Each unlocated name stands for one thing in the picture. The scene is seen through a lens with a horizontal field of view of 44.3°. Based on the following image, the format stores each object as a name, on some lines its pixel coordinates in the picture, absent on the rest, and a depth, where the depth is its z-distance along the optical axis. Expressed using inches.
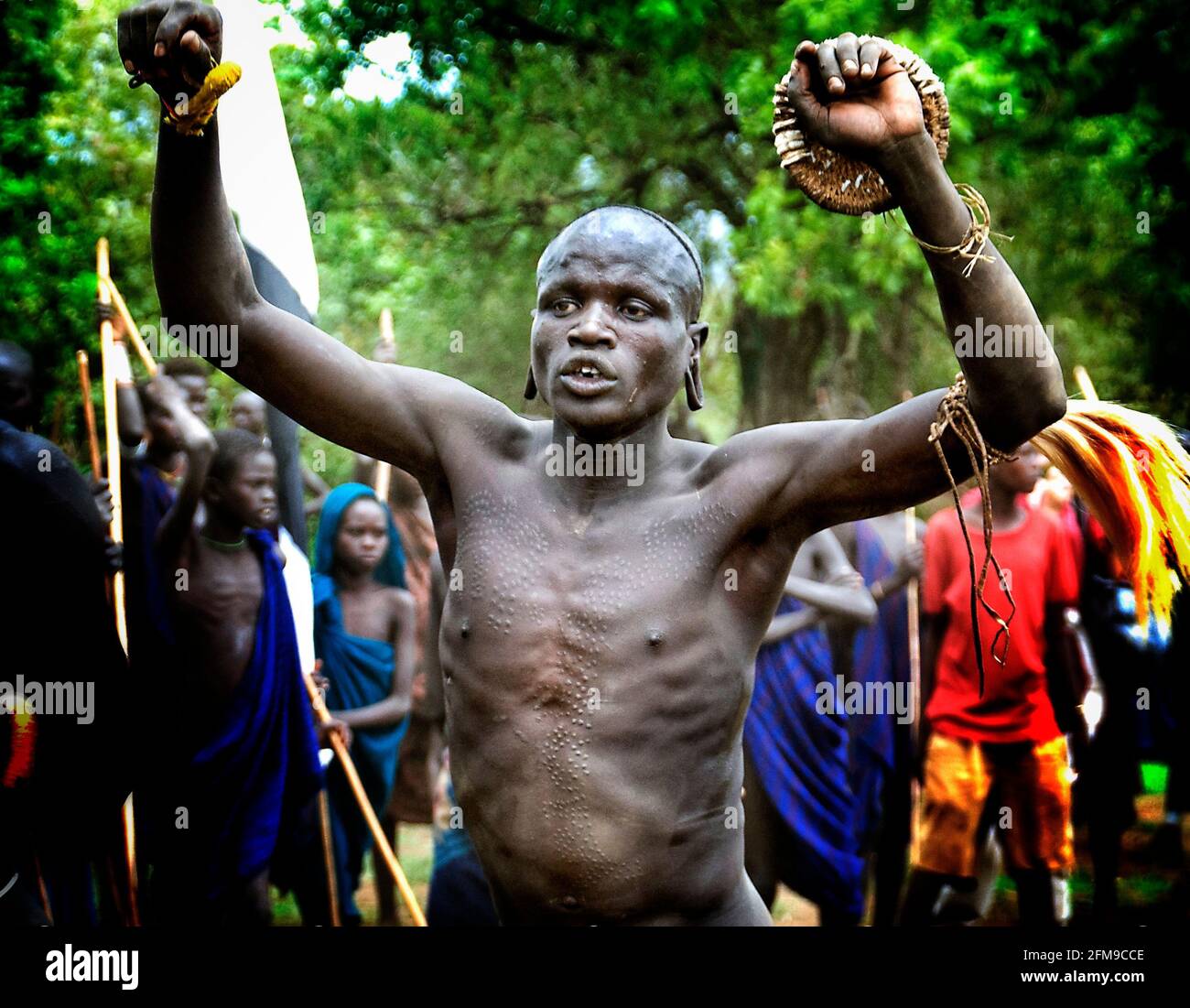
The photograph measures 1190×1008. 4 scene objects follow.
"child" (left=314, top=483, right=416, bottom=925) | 255.0
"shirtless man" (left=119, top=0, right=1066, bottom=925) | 96.6
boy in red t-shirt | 235.9
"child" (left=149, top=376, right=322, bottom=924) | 221.0
